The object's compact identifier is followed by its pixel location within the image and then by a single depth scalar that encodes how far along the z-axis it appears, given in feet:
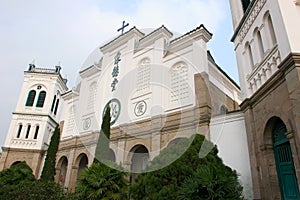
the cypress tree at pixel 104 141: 38.39
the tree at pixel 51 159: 50.49
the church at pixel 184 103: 21.53
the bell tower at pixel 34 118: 72.64
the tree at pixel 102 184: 27.45
